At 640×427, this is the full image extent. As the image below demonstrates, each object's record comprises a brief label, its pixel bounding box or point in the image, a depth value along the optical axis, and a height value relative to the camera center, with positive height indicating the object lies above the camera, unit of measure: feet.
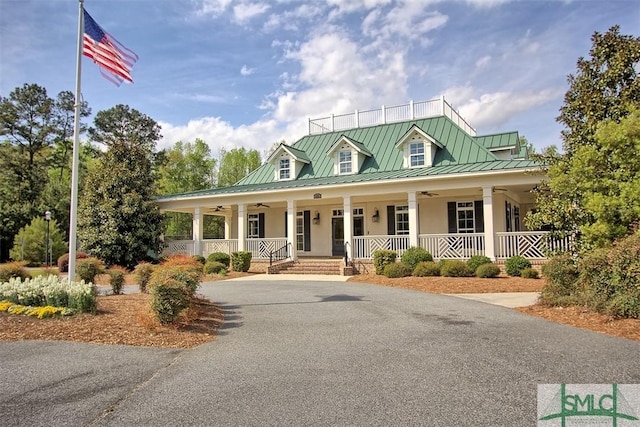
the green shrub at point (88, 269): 40.88 -1.61
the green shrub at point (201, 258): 67.63 -1.24
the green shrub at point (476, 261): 50.90 -1.69
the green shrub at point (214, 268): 61.31 -2.46
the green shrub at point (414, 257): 53.57 -1.16
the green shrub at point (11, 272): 40.12 -1.72
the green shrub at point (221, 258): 67.21 -1.17
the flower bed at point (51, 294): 27.55 -2.67
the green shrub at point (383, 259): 55.88 -1.41
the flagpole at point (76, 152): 33.06 +7.63
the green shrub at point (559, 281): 31.58 -2.59
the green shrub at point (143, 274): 38.45 -1.99
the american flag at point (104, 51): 33.99 +15.65
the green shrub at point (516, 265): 49.78 -2.14
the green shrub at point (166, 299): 24.73 -2.72
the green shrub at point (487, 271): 48.60 -2.70
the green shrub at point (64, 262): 67.94 -1.50
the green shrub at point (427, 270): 51.06 -2.62
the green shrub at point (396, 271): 52.49 -2.77
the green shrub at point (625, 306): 25.61 -3.63
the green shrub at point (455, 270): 49.80 -2.60
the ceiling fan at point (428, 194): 61.96 +7.80
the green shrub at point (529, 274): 48.14 -3.07
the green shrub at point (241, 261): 64.28 -1.61
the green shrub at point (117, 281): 38.93 -2.59
